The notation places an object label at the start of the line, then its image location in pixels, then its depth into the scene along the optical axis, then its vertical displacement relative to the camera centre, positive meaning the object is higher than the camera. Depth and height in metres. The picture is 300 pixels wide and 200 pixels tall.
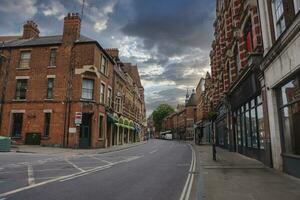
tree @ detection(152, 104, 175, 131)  95.14 +8.60
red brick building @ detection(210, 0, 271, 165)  10.52 +3.09
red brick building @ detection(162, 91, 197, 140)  63.71 +3.66
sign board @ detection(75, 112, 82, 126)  18.18 +1.09
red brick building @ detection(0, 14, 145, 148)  20.32 +4.35
